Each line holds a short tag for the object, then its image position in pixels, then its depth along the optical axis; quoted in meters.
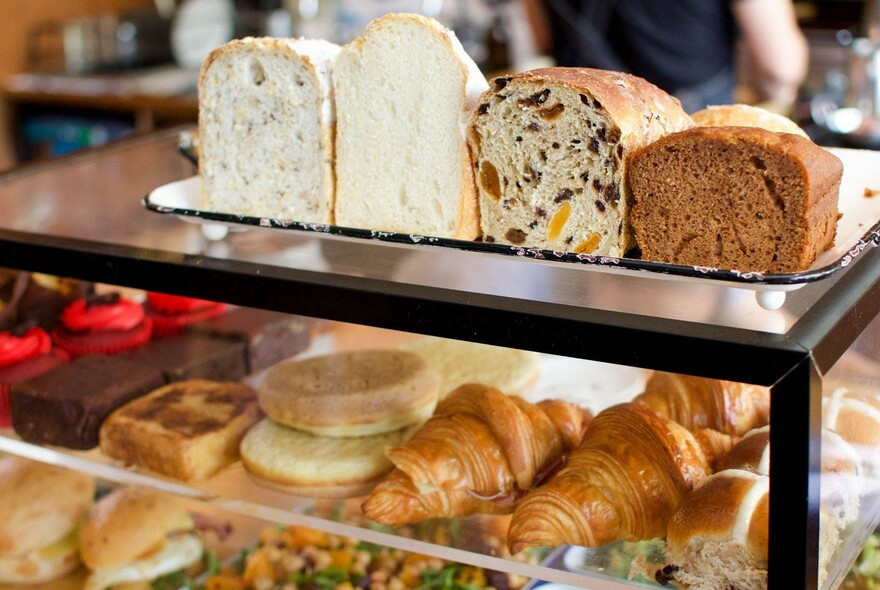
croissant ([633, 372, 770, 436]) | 1.15
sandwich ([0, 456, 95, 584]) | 1.67
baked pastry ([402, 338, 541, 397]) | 1.27
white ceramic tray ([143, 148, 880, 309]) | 0.89
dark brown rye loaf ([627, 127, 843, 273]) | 0.92
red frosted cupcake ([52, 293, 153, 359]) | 1.56
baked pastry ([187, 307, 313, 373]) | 1.36
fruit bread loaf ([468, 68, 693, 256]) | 1.00
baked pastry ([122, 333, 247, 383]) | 1.50
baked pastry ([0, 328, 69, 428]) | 1.48
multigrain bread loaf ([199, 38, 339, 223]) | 1.19
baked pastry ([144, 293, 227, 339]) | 1.56
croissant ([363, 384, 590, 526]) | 1.15
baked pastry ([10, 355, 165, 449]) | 1.42
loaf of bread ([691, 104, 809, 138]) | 1.21
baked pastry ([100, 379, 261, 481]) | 1.35
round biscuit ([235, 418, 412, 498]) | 1.26
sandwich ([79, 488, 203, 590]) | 1.66
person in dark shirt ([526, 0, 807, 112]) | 2.67
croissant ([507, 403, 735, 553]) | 1.05
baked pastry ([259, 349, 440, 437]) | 1.30
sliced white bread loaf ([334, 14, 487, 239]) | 1.12
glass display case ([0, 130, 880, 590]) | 0.86
